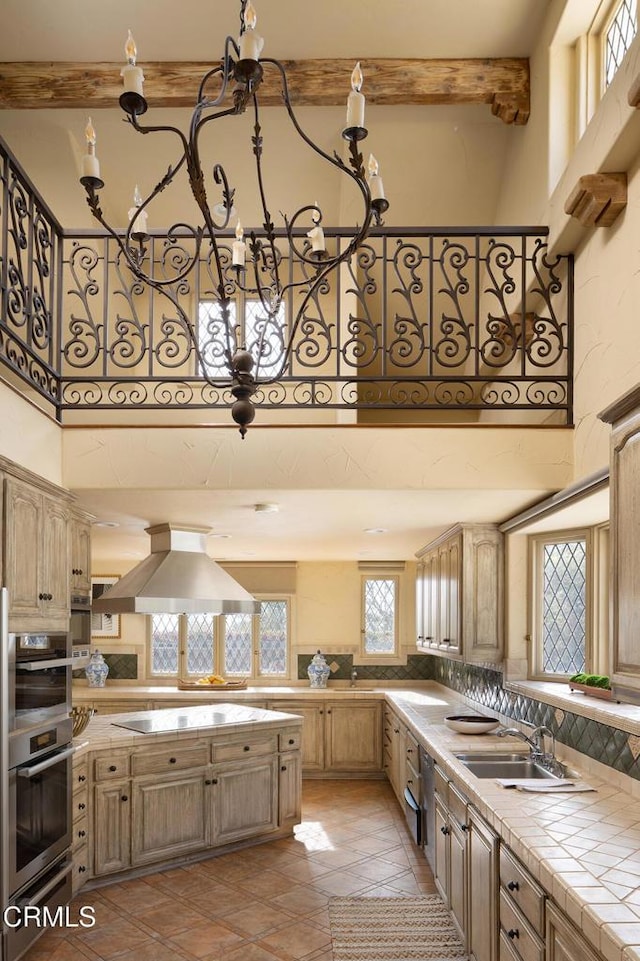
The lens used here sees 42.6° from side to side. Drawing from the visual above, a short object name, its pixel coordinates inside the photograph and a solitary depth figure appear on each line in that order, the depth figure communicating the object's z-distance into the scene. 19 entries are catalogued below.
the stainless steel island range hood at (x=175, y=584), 5.69
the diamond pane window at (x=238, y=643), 9.62
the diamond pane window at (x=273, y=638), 9.64
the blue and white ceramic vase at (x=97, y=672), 9.41
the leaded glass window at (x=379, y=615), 9.65
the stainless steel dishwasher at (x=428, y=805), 5.30
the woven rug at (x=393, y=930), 4.21
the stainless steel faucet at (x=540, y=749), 4.30
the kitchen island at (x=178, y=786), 5.32
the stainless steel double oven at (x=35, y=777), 3.60
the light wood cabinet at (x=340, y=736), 8.86
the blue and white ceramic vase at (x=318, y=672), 9.33
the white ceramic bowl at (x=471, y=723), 5.42
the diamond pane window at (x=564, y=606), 5.00
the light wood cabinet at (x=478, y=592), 5.60
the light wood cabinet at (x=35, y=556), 3.65
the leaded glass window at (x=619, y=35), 3.99
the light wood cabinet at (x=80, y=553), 4.92
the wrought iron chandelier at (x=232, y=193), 2.14
